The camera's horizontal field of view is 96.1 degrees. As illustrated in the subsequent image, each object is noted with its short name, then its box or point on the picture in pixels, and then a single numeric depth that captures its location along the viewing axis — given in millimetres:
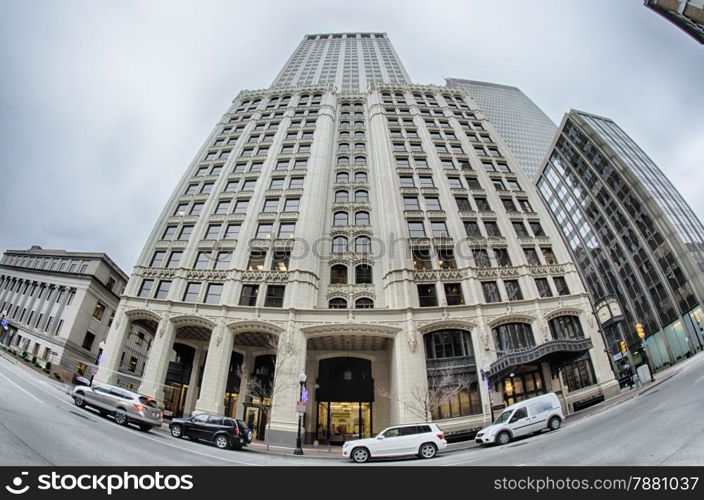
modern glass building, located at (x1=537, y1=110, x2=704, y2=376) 44406
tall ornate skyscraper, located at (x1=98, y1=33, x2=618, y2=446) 23938
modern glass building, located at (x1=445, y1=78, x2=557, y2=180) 108188
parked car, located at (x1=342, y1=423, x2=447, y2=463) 13594
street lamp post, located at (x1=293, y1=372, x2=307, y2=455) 16984
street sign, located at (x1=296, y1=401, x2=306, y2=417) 17969
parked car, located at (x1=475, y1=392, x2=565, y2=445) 15344
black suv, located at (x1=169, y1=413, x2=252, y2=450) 15227
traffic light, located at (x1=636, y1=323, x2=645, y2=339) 23609
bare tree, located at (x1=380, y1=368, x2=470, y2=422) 22125
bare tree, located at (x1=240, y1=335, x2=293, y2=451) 21797
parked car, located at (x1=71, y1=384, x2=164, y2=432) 14719
